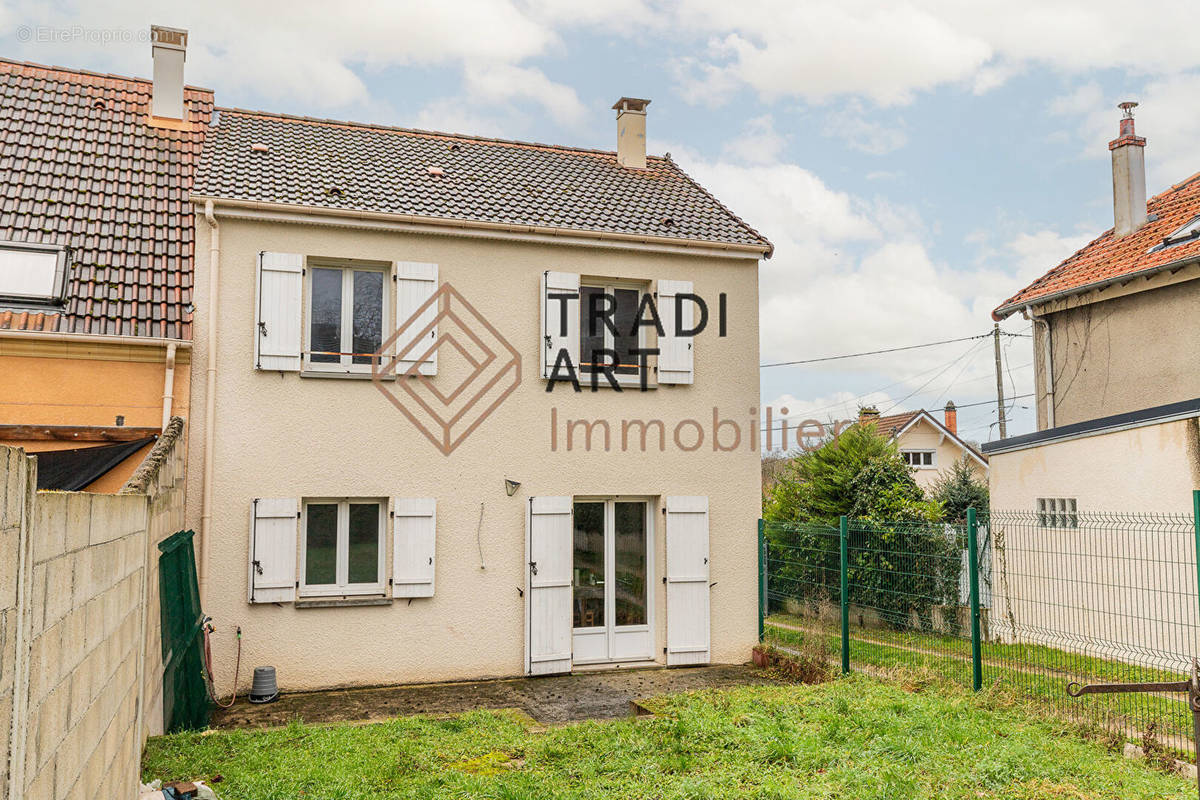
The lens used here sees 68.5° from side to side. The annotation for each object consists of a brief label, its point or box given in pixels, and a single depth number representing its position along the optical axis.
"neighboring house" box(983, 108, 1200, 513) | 10.23
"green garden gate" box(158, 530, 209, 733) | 6.46
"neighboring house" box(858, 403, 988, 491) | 30.20
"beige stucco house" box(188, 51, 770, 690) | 9.56
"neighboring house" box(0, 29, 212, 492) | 8.79
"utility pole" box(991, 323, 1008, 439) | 23.81
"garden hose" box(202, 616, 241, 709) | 8.57
